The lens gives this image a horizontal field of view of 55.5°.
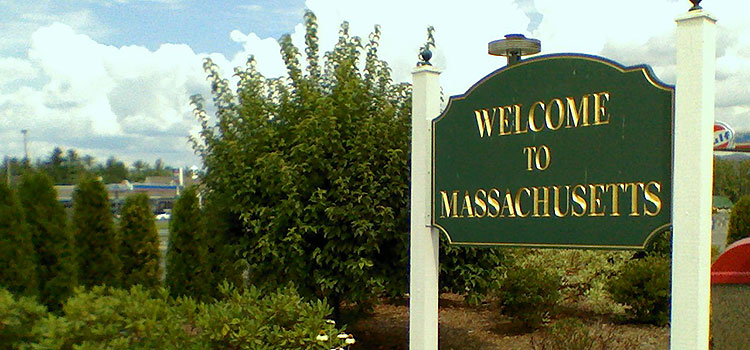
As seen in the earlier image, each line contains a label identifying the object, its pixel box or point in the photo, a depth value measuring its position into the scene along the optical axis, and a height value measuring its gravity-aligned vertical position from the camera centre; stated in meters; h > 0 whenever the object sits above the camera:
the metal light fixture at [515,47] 6.75 +1.23
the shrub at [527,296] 8.79 -1.50
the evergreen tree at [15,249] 6.36 -0.66
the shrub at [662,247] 11.12 -1.15
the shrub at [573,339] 6.65 -1.56
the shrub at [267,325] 5.38 -1.15
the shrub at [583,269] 10.28 -1.44
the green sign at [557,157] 4.20 +0.12
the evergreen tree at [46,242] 6.83 -0.64
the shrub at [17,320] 5.19 -1.07
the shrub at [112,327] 4.83 -1.04
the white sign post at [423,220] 5.52 -0.34
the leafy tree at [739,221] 13.36 -0.87
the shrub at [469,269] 6.96 -0.92
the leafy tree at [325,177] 6.66 -0.01
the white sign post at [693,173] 3.96 +0.01
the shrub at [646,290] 9.20 -1.50
